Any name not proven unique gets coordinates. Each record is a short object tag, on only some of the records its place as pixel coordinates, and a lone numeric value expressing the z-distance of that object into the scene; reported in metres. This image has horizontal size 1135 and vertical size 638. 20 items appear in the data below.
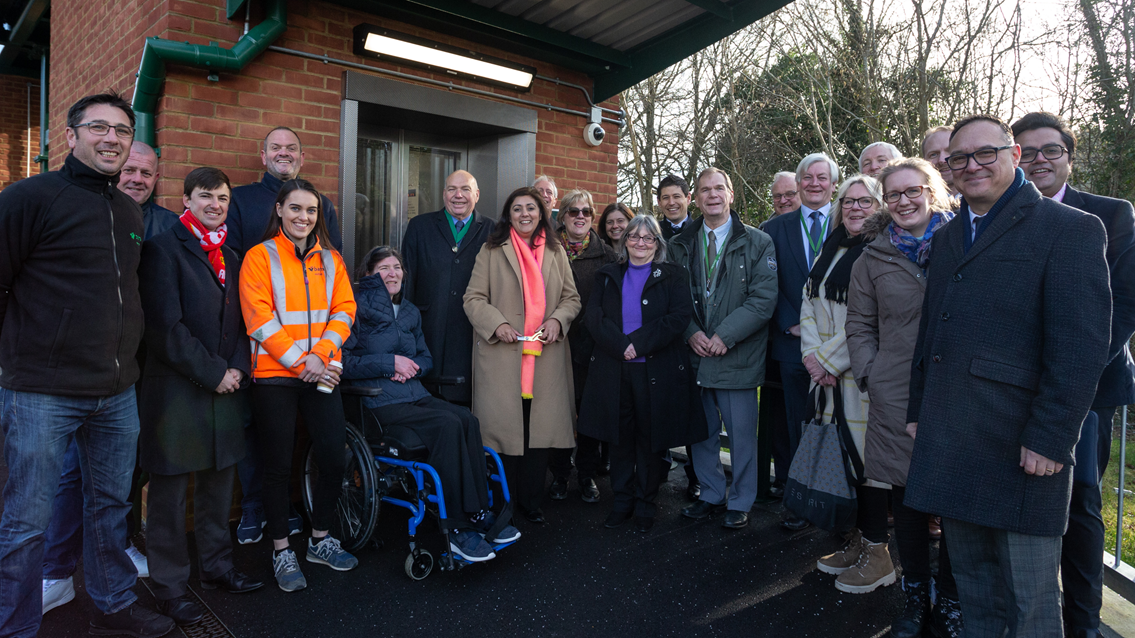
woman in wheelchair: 3.56
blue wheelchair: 3.49
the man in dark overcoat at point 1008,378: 2.09
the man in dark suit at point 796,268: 4.26
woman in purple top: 4.10
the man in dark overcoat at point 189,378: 2.99
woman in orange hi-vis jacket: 3.29
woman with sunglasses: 4.71
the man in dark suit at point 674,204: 4.89
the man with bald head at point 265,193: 3.71
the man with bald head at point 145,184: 3.47
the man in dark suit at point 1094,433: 2.70
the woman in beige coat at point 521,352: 4.14
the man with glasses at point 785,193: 5.12
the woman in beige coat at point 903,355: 2.99
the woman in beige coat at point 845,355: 3.42
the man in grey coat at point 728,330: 4.20
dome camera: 5.72
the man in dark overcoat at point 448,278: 4.38
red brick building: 3.90
